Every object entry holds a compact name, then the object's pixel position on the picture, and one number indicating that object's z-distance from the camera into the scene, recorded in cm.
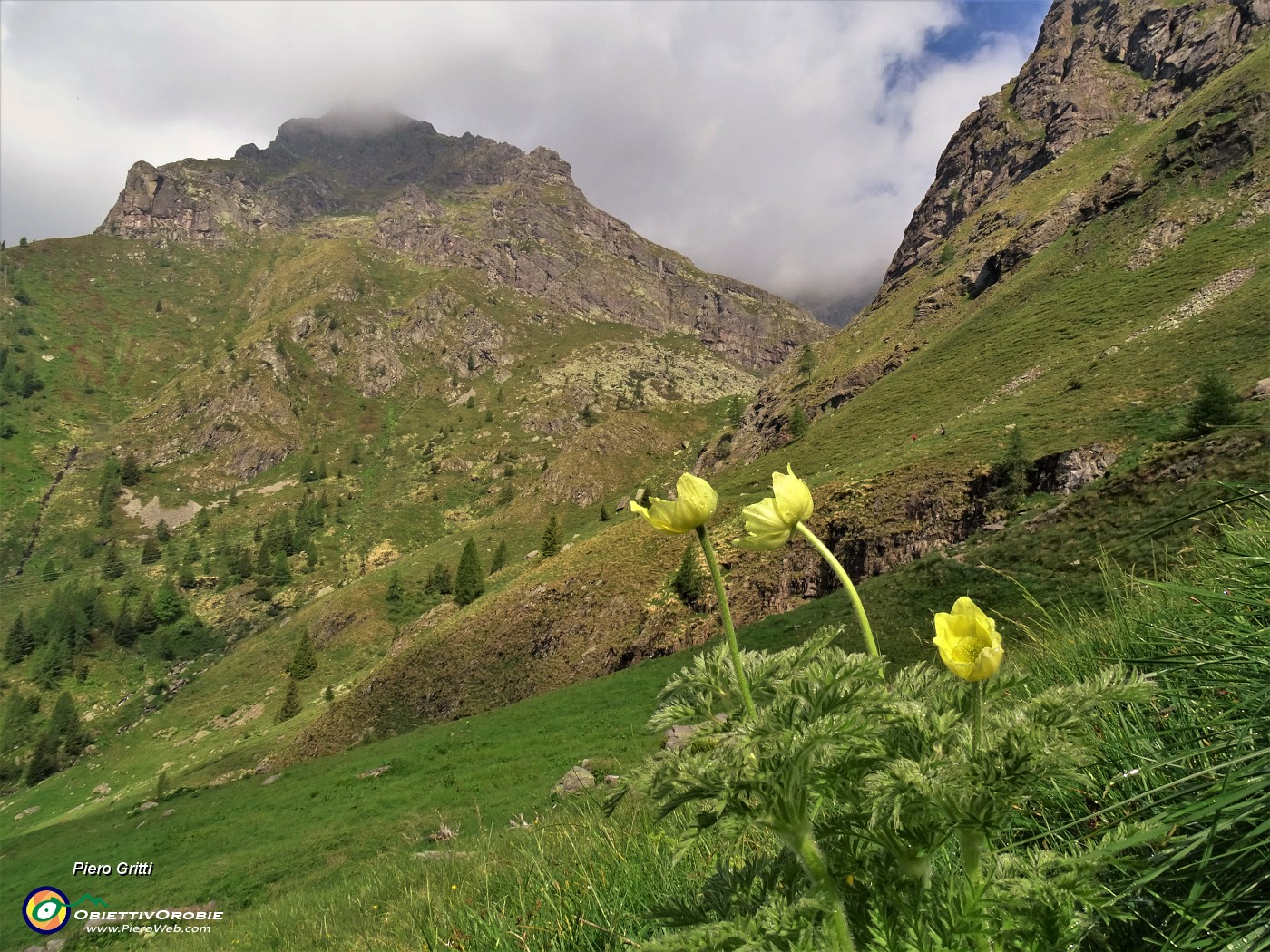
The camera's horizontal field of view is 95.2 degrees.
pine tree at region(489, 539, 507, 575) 7575
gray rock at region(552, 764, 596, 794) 1671
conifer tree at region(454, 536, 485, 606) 5728
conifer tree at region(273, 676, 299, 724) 5731
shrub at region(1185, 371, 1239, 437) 2006
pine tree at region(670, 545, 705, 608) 3662
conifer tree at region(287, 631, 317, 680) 6681
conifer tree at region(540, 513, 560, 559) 5719
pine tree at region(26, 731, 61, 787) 6881
